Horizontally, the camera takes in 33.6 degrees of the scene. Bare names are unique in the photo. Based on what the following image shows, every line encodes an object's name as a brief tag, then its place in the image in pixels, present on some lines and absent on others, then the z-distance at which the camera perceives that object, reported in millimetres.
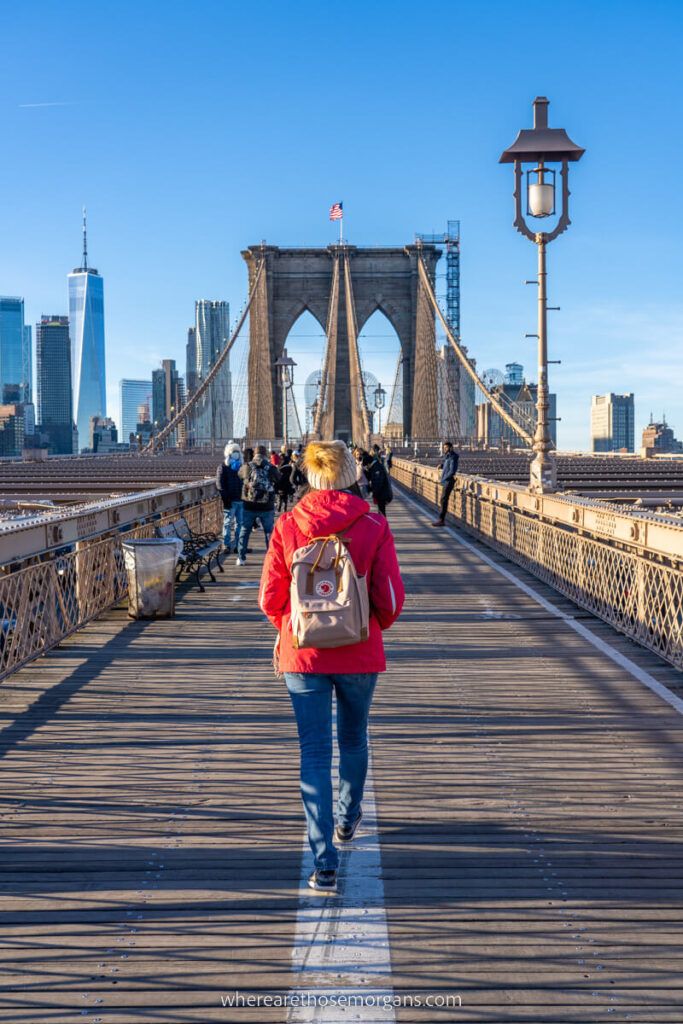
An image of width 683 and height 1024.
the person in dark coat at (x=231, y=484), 16250
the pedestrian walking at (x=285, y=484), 24156
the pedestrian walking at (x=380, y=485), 21203
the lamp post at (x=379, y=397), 64431
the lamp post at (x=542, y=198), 16047
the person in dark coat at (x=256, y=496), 15672
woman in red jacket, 4398
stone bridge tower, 89688
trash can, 11094
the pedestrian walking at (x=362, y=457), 22938
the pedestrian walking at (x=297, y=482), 26519
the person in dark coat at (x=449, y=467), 21945
